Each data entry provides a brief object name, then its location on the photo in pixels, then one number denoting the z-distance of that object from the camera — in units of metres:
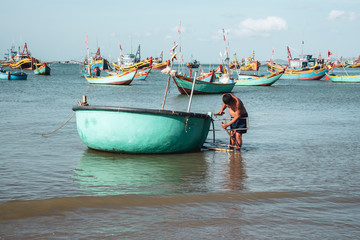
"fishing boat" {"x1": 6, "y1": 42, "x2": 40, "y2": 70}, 88.33
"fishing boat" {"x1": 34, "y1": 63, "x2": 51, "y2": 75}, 71.54
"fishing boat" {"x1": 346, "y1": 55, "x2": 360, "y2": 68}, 157.75
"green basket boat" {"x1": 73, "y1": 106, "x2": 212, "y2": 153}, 8.78
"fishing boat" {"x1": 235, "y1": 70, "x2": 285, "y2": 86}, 47.78
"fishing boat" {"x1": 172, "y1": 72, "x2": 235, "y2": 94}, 31.35
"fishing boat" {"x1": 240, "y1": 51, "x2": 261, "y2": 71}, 129.38
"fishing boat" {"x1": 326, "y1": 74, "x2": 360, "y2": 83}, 56.57
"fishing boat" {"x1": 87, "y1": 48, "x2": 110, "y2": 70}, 80.17
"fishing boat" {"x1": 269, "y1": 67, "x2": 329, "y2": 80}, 68.05
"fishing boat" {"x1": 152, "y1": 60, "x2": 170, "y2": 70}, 112.78
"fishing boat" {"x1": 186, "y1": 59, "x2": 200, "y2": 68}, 145.00
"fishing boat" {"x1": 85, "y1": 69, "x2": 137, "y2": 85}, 44.31
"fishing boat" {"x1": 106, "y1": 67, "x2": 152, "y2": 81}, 58.67
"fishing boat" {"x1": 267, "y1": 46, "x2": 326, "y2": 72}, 83.77
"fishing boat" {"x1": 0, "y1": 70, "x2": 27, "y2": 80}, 49.53
